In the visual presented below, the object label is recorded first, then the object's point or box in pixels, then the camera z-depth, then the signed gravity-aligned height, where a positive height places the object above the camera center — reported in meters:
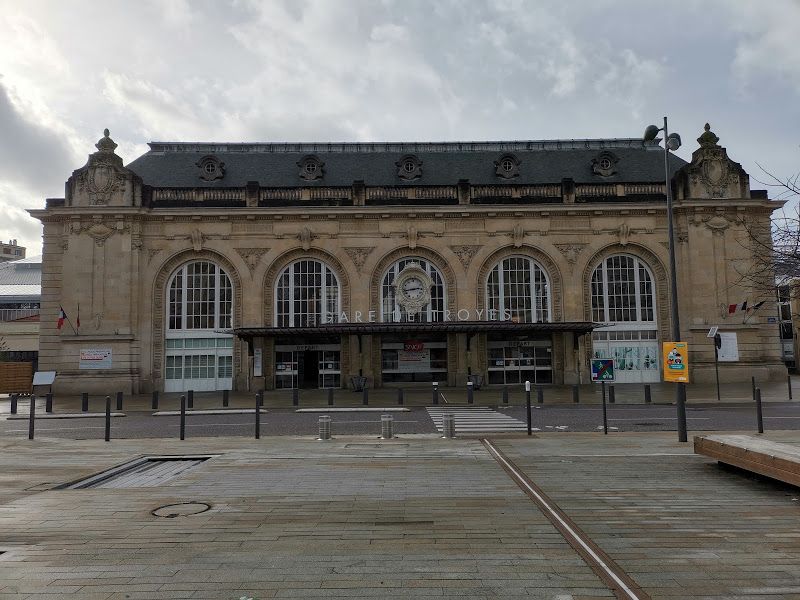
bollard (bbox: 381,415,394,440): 12.94 -1.67
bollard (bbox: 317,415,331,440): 12.82 -1.64
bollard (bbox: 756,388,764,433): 13.07 -1.52
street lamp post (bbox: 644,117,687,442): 12.47 +2.28
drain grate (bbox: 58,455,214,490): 8.62 -1.89
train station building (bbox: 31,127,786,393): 33.22 +4.87
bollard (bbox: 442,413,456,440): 13.09 -1.69
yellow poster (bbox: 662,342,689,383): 12.50 -0.29
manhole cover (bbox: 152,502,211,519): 6.66 -1.82
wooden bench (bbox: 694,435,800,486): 7.17 -1.46
